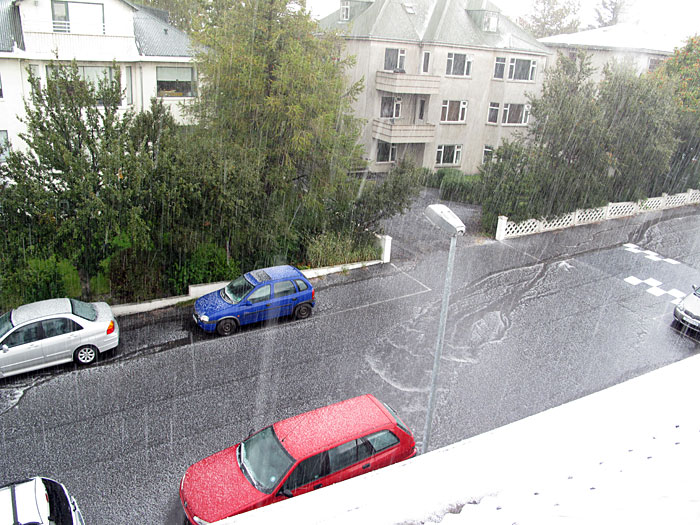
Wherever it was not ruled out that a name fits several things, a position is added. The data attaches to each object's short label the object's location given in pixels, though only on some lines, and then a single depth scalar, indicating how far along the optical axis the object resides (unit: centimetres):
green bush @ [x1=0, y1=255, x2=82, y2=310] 1313
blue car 1318
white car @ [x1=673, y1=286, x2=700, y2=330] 1389
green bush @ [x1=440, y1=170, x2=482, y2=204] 2609
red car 744
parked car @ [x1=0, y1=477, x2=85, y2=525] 675
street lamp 761
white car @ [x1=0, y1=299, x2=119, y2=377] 1110
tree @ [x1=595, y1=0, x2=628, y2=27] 6675
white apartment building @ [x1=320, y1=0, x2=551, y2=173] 2819
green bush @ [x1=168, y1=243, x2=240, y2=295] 1518
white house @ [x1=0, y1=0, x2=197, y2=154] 1975
